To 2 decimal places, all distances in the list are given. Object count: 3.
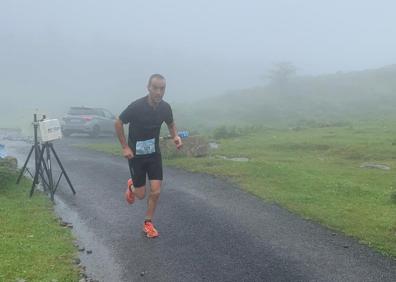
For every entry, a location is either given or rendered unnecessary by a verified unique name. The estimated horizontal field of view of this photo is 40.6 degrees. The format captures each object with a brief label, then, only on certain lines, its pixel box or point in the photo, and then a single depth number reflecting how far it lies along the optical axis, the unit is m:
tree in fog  70.44
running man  9.41
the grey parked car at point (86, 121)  34.22
